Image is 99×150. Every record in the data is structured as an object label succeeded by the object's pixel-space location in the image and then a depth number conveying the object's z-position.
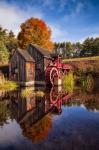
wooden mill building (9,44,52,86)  16.57
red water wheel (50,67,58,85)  17.08
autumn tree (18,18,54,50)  23.44
